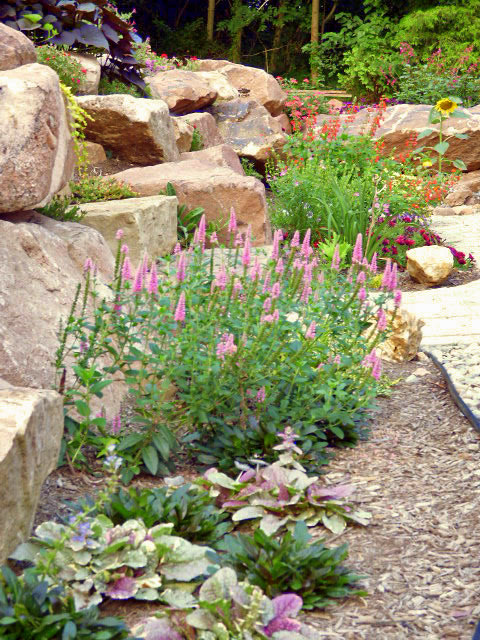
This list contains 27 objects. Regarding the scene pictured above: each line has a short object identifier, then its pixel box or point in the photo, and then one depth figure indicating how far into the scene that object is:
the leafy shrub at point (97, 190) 6.32
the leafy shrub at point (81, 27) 7.91
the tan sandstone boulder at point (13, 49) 4.84
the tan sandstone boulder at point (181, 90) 10.48
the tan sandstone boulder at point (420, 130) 11.55
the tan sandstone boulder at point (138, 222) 5.60
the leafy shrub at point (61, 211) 4.92
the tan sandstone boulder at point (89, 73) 8.38
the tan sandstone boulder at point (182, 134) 9.41
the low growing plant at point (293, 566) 2.43
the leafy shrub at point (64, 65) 7.63
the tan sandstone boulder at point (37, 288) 3.38
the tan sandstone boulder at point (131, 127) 7.71
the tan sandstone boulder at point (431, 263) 7.14
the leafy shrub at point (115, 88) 9.25
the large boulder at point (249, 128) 11.05
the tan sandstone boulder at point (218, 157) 8.58
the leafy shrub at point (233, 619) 2.16
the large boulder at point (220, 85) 11.76
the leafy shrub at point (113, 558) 2.33
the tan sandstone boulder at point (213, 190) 7.15
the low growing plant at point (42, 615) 2.08
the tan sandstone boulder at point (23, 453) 2.30
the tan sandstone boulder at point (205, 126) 10.12
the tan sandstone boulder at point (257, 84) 12.82
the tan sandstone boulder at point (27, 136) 3.90
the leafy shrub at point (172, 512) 2.68
